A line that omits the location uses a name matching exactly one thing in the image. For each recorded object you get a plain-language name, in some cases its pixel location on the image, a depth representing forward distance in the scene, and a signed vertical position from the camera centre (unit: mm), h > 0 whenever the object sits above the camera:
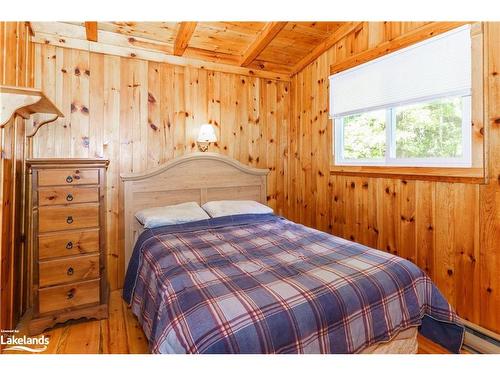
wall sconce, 2824 +555
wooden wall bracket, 1322 +435
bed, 1048 -461
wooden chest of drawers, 1825 -341
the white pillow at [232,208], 2553 -172
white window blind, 1873 +889
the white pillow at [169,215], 2244 -210
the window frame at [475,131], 1768 +371
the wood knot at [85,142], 2459 +414
